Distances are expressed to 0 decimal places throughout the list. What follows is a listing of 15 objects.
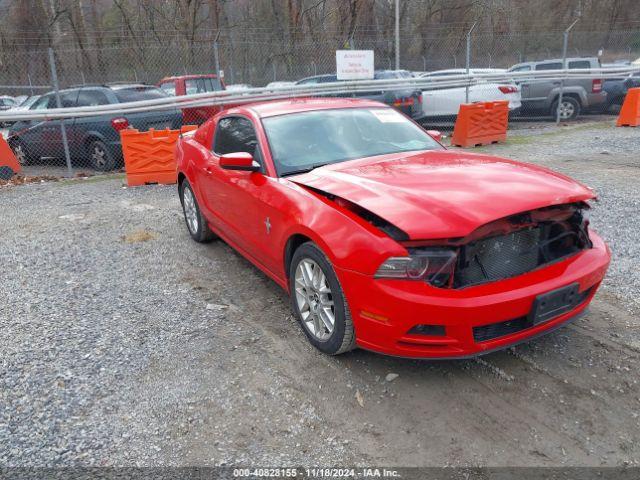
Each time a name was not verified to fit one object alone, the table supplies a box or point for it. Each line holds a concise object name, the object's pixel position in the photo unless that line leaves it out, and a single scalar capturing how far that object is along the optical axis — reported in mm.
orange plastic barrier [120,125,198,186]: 9000
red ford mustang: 2779
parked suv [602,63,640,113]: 15297
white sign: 12239
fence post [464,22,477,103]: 13389
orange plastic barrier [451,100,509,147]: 11492
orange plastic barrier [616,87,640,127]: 13359
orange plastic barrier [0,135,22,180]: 10094
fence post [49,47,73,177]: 10031
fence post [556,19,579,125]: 14378
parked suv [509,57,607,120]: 14789
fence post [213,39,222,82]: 11845
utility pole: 15258
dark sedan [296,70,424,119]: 13023
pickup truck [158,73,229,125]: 12766
